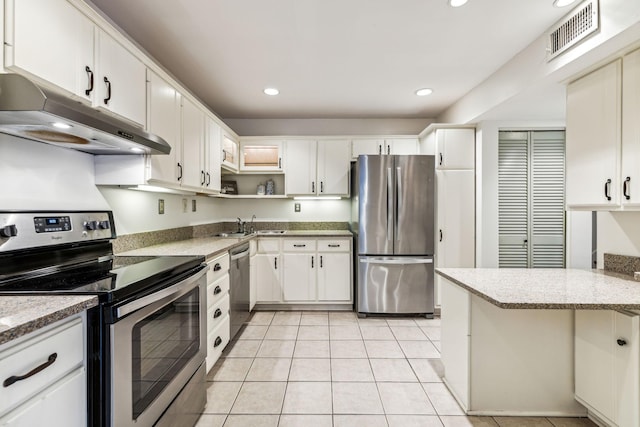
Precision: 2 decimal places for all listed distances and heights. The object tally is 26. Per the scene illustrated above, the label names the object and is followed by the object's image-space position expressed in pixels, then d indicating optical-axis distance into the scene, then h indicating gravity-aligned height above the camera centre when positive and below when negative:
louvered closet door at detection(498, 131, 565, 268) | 3.22 +0.20
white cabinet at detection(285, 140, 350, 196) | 3.90 +0.60
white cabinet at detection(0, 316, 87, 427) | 0.78 -0.49
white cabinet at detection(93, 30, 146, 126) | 1.51 +0.73
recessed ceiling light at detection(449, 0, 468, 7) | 1.79 +1.27
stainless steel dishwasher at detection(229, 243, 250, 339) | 2.70 -0.71
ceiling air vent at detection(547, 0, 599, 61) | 1.67 +1.13
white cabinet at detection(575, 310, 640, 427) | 1.39 -0.76
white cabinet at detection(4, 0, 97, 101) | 1.09 +0.69
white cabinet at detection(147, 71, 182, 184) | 1.93 +0.62
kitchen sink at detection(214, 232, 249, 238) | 3.55 -0.26
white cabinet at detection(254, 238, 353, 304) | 3.63 -0.70
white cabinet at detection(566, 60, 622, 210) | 1.66 +0.45
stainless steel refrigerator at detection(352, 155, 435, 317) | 3.35 -0.22
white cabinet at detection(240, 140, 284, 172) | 3.95 +0.77
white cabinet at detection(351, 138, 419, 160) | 3.89 +0.88
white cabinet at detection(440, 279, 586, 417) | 1.75 -0.86
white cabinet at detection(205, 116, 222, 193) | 2.87 +0.60
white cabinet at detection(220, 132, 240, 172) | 3.36 +0.74
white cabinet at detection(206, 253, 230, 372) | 2.19 -0.74
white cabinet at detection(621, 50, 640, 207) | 1.56 +0.44
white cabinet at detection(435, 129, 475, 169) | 3.39 +0.74
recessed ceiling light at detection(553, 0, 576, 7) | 1.76 +1.26
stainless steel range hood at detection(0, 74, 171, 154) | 0.99 +0.37
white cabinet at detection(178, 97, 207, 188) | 2.39 +0.57
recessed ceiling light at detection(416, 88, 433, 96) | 3.18 +1.32
